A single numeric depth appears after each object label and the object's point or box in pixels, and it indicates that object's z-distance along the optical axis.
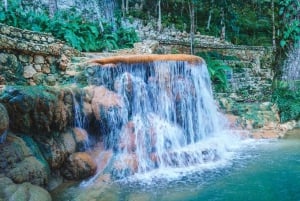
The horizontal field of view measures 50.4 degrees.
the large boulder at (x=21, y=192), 3.66
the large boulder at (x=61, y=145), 4.95
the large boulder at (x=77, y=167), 5.16
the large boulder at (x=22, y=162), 4.12
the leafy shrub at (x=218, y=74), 11.23
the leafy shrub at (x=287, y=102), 9.47
